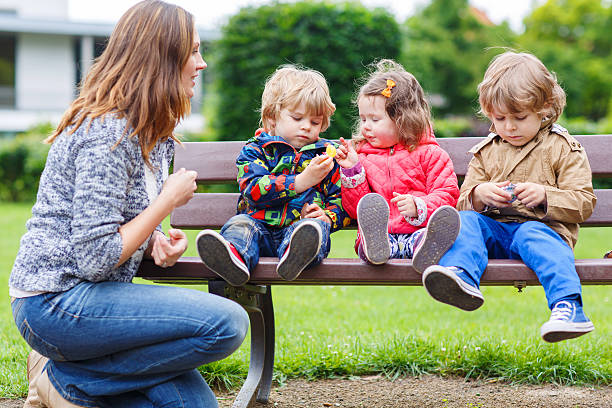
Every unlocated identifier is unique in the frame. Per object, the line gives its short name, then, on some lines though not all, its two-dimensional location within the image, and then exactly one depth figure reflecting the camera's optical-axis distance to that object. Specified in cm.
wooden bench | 235
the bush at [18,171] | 1200
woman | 210
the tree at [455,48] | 3644
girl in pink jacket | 280
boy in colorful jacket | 270
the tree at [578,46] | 3644
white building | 2320
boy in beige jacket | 244
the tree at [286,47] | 933
